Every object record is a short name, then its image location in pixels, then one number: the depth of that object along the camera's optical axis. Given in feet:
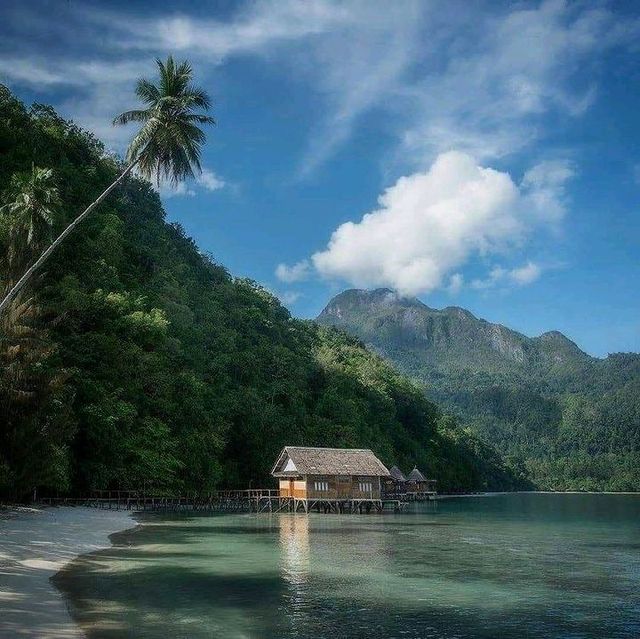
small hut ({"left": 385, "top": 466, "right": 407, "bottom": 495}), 226.99
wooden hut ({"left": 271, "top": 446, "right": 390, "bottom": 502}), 172.65
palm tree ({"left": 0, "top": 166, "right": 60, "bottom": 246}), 110.11
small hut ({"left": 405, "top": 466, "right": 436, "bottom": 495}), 264.31
